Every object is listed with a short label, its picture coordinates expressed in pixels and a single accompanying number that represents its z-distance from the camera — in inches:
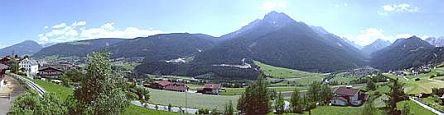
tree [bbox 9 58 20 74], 4328.7
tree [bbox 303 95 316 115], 4447.3
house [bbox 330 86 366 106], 5262.3
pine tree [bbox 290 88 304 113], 4335.6
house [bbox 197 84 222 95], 7322.3
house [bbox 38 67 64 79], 6554.1
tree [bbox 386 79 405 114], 3819.6
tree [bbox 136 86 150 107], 4816.9
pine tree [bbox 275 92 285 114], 4352.1
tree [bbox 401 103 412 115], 3043.8
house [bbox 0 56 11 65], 5364.2
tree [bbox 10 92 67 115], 1358.3
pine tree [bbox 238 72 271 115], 4315.9
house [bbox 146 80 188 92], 7396.7
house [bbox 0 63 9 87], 2764.5
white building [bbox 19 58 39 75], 6685.0
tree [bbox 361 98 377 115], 2510.8
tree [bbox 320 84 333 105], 5029.5
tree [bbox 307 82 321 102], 4898.9
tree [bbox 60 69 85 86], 3892.7
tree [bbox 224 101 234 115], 3637.3
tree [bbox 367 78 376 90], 5959.6
